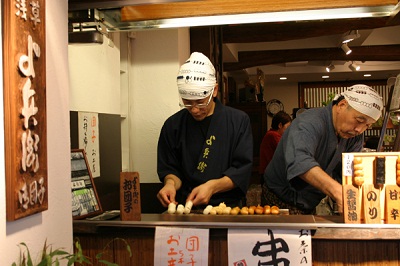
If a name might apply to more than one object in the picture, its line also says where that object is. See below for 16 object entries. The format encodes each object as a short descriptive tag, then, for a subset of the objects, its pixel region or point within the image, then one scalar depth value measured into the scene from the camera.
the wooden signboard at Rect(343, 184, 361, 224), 2.23
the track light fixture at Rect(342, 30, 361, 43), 7.42
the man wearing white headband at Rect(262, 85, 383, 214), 2.72
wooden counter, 2.20
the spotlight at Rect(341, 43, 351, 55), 7.93
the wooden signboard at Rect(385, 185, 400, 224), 2.23
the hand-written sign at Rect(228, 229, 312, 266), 2.19
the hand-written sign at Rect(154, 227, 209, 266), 2.26
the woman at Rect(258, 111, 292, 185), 7.04
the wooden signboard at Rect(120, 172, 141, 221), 2.34
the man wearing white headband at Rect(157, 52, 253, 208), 2.83
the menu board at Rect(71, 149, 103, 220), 2.47
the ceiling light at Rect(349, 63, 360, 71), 10.87
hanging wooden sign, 1.50
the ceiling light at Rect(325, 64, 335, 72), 10.97
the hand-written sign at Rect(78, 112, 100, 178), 3.11
